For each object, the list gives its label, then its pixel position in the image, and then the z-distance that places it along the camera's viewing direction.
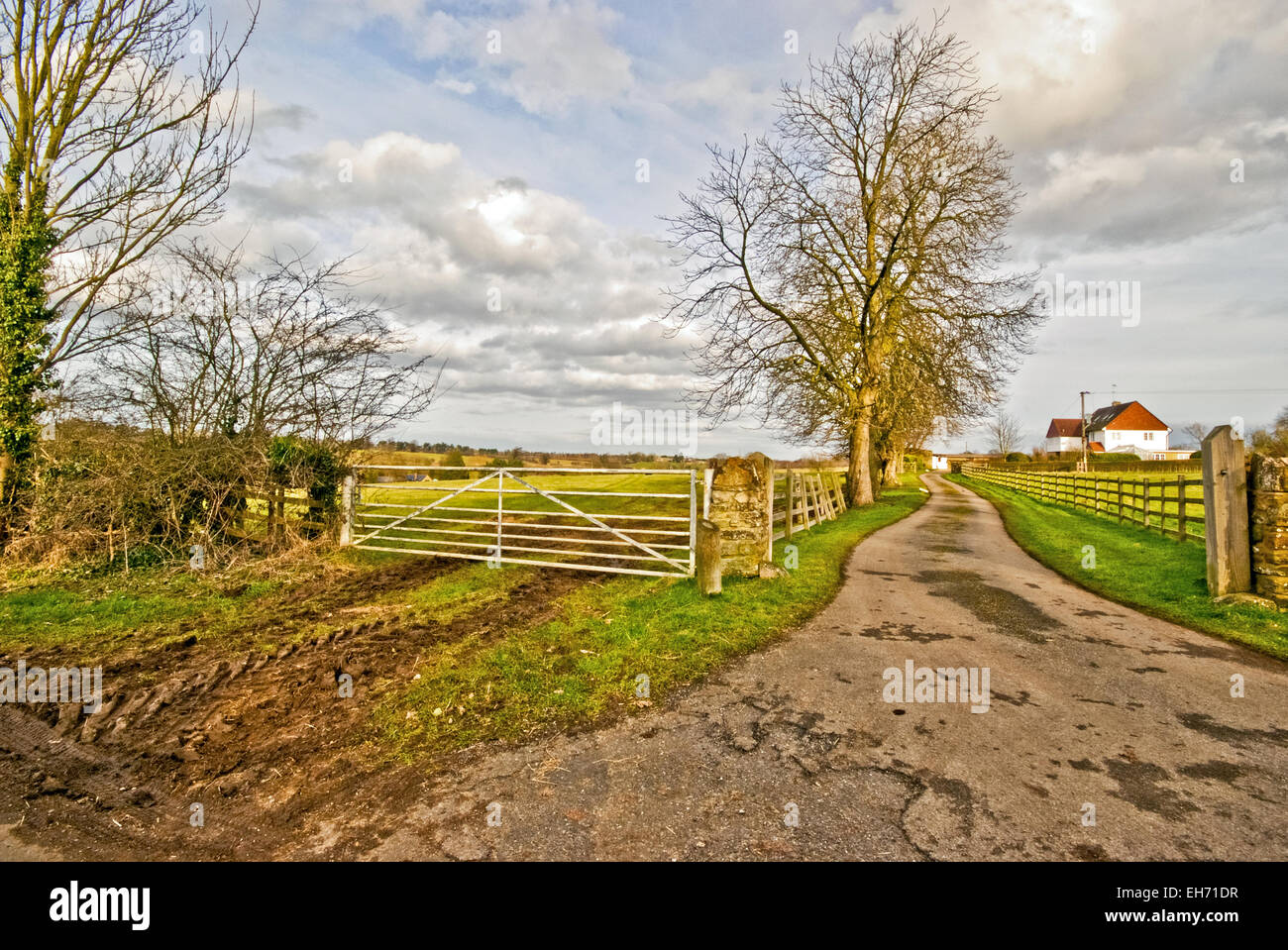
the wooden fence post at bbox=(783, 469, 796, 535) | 12.15
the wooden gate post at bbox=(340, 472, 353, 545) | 11.68
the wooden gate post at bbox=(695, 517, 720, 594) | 7.43
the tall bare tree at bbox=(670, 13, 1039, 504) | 17.86
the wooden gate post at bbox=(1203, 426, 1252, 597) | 6.88
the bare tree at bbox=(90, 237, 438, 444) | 10.49
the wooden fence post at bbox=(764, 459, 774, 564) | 8.68
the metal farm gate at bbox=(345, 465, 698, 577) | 9.36
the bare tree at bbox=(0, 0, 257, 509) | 9.97
